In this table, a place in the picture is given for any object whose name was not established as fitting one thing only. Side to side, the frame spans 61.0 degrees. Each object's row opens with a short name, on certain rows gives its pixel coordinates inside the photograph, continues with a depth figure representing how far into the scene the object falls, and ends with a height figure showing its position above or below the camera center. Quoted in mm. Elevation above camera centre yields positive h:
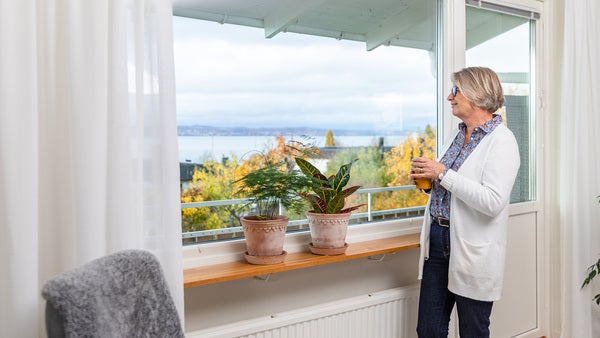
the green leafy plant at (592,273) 2686 -641
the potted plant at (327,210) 2164 -215
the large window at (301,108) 2084 +249
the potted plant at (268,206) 2002 -185
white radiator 2023 -690
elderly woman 2078 -219
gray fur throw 1061 -318
